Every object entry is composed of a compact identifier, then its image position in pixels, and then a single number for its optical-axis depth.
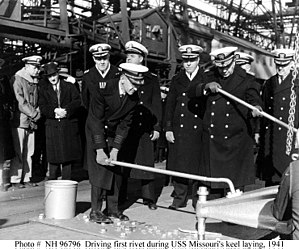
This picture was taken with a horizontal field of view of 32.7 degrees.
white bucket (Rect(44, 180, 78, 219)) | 5.31
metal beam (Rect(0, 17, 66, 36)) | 11.61
